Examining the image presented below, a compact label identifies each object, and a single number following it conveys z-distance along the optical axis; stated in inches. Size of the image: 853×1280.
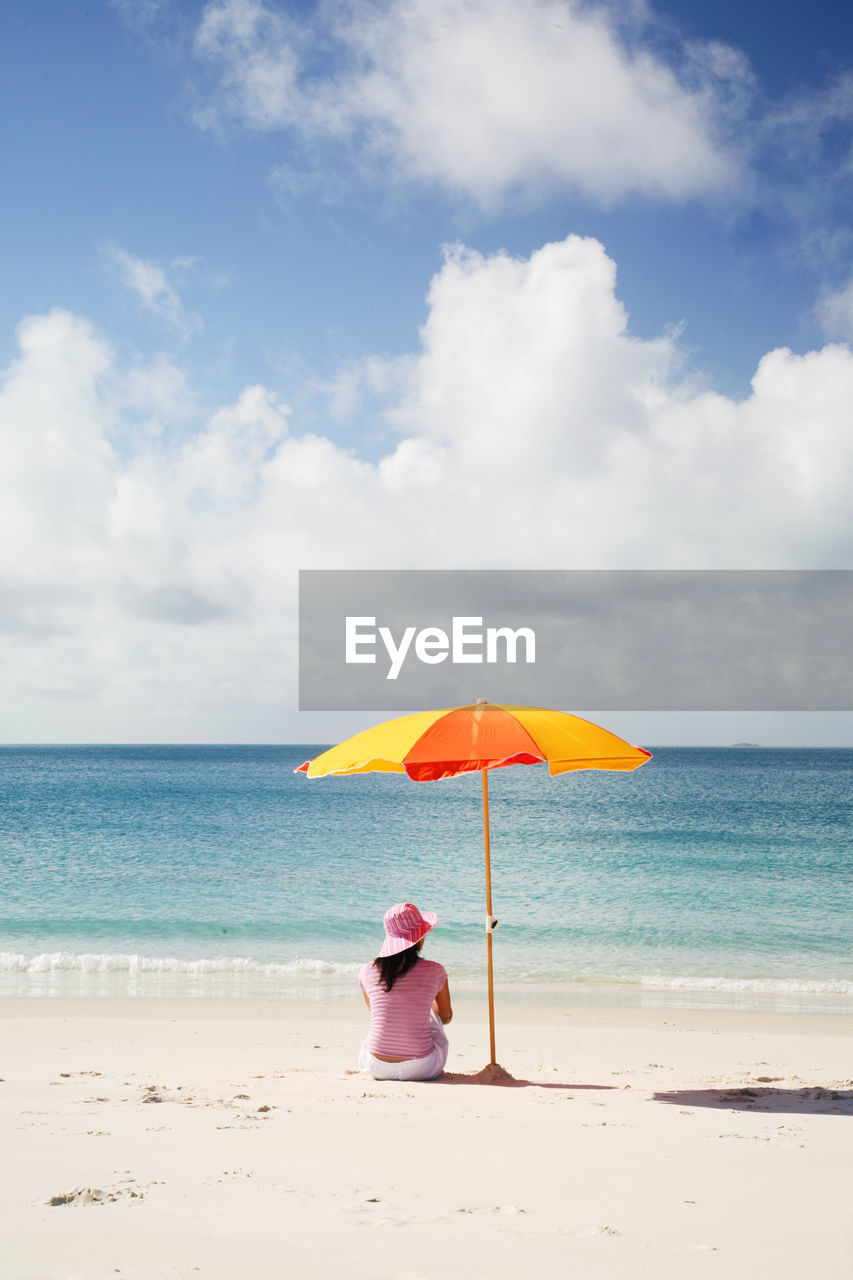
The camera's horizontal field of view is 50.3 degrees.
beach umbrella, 231.9
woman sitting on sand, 256.8
